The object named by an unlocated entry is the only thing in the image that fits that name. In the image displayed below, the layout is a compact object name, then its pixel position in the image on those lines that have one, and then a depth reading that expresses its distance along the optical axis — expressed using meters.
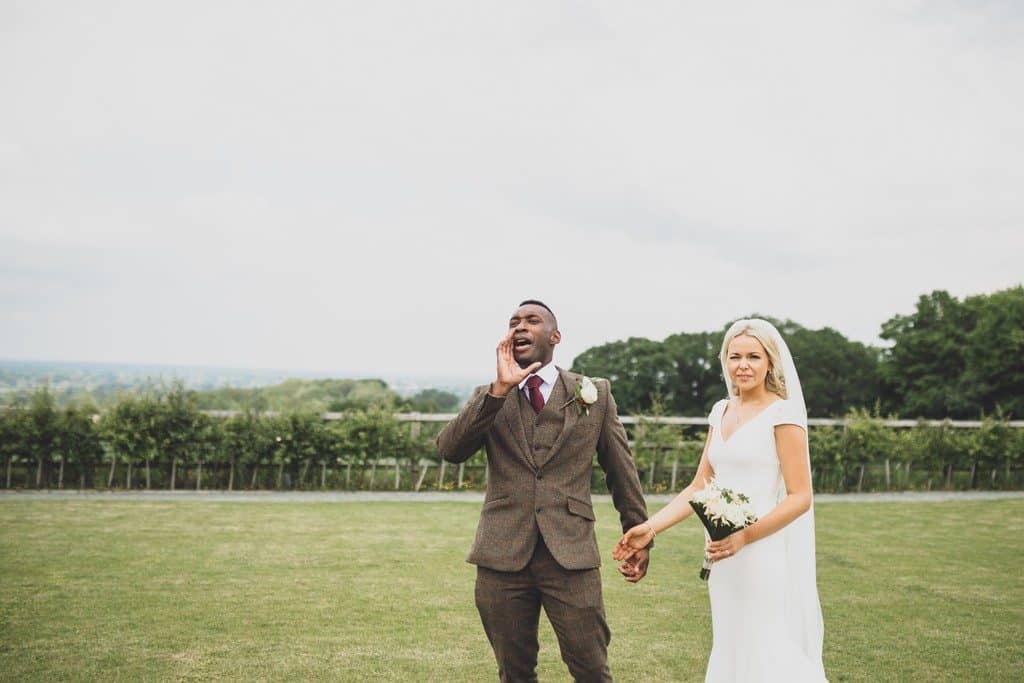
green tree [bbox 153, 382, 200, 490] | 15.32
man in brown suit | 3.72
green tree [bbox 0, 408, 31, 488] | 14.86
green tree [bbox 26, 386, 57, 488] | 14.95
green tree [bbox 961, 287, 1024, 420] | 32.19
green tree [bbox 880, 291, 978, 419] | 34.19
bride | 4.12
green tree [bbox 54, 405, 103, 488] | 15.08
